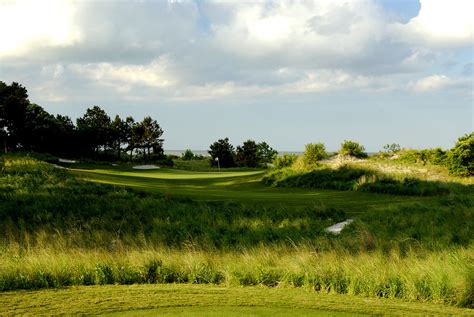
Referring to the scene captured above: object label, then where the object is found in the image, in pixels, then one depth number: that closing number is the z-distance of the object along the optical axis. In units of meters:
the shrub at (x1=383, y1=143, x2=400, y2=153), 38.79
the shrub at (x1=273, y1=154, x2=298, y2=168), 39.28
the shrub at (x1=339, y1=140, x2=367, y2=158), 38.12
